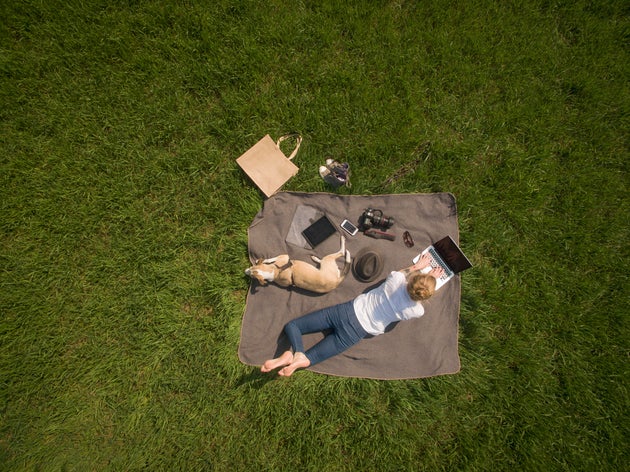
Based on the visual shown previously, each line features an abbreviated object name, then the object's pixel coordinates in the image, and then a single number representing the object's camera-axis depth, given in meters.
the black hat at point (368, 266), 4.34
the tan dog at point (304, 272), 4.12
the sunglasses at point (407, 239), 4.43
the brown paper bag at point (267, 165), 4.59
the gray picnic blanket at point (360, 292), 4.34
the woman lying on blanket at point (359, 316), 3.66
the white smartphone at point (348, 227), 4.50
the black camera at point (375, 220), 4.32
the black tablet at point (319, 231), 4.46
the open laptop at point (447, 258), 4.07
